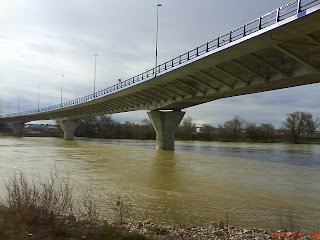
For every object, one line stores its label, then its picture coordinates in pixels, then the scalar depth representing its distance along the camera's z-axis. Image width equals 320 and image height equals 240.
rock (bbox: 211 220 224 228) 8.58
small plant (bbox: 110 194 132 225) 8.66
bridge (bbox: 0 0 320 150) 17.84
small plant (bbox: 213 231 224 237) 7.65
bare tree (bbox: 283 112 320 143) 95.56
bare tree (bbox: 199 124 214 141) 105.06
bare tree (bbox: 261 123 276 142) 94.56
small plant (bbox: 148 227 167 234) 7.72
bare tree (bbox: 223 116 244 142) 102.50
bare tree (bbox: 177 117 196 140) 107.90
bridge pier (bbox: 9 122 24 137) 132.50
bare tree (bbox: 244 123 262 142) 96.31
